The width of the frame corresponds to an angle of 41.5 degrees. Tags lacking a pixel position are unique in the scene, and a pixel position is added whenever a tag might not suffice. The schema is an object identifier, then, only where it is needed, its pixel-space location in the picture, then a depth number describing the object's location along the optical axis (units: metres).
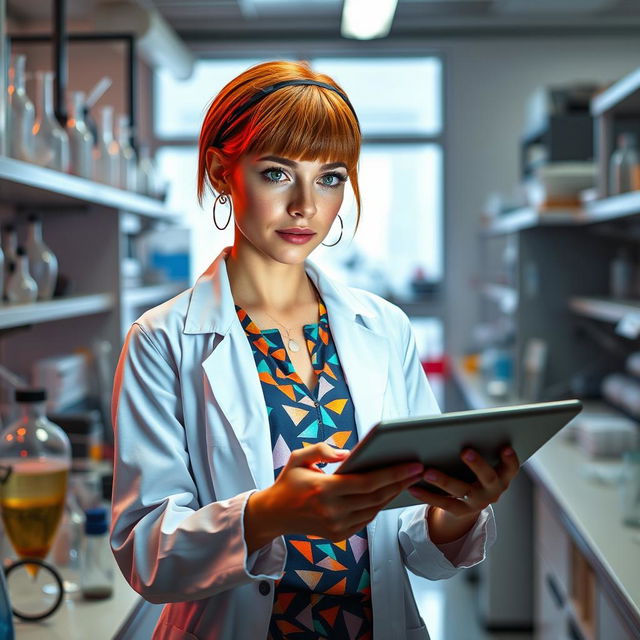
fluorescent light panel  3.54
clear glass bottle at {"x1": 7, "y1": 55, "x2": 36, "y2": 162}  2.18
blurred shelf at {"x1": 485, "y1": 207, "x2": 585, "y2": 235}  3.74
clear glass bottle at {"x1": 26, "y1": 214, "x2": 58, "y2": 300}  2.56
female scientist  1.08
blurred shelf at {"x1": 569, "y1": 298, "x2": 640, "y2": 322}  2.95
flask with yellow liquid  1.92
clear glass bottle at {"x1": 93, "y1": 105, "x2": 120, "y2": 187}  3.11
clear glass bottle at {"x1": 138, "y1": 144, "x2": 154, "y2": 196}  3.81
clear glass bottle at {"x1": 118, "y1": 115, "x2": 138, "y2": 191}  3.40
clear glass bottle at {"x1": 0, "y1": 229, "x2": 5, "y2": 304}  2.12
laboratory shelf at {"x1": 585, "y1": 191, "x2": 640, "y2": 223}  2.69
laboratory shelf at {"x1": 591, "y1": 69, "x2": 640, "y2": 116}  2.79
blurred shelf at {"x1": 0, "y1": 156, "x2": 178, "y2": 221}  1.96
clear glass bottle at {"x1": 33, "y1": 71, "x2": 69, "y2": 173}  2.37
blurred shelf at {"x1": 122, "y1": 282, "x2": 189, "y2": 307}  3.43
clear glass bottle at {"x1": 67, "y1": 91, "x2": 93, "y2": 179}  2.78
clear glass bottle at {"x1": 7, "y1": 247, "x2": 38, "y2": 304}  2.32
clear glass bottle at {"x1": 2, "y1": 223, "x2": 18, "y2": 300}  2.31
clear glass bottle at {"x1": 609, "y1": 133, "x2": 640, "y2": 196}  3.06
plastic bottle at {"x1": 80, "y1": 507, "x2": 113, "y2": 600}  1.81
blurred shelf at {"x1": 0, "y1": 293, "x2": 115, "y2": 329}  2.02
